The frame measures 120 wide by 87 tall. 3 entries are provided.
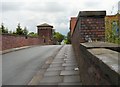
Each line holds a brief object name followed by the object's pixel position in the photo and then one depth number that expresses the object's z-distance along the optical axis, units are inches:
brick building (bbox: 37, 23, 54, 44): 1413.7
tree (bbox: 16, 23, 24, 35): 933.1
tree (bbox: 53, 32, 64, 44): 1930.4
